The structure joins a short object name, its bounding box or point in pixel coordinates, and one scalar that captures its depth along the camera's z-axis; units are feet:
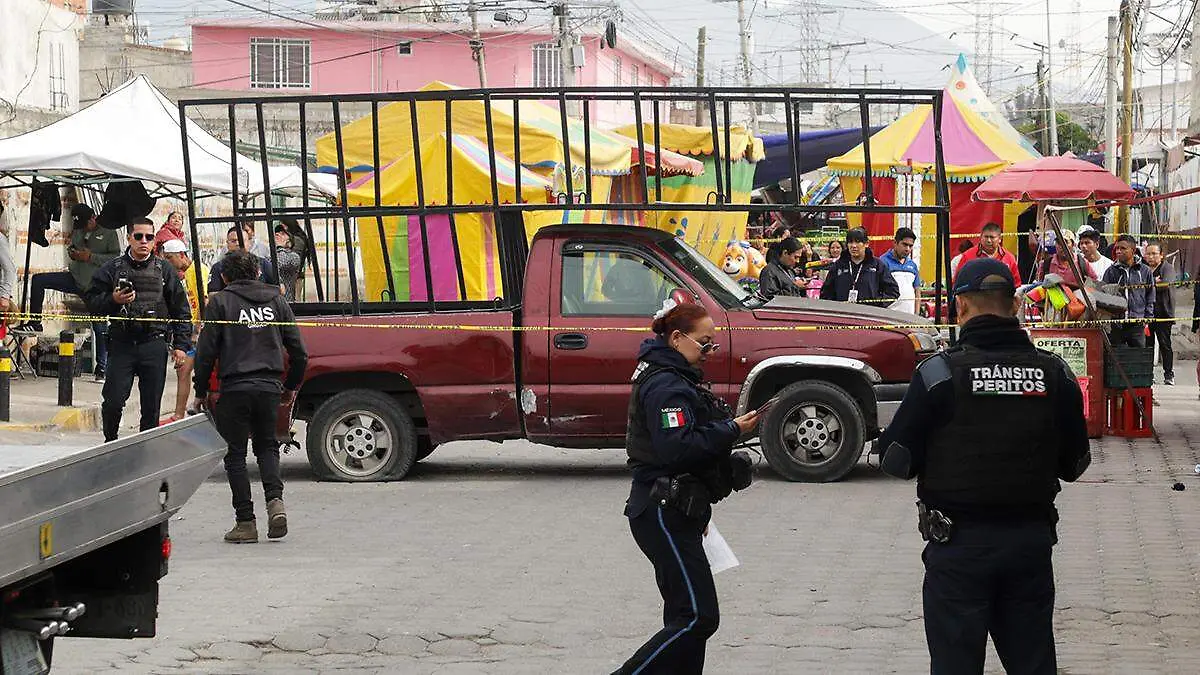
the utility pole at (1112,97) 136.26
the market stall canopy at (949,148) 88.74
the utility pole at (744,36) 181.04
